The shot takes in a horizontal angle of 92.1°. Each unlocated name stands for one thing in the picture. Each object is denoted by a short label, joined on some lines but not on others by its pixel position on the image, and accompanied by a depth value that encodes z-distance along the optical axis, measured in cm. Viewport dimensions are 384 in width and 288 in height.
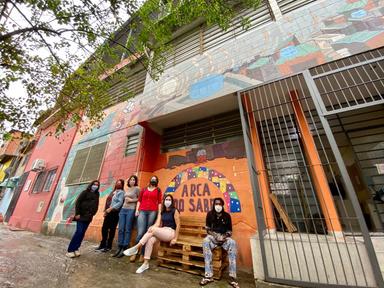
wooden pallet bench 330
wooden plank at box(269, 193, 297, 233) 368
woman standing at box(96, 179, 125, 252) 475
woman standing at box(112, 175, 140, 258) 440
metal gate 265
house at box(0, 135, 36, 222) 1188
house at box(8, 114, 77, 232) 867
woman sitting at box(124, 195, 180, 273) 360
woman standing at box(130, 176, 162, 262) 430
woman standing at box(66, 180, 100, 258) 414
